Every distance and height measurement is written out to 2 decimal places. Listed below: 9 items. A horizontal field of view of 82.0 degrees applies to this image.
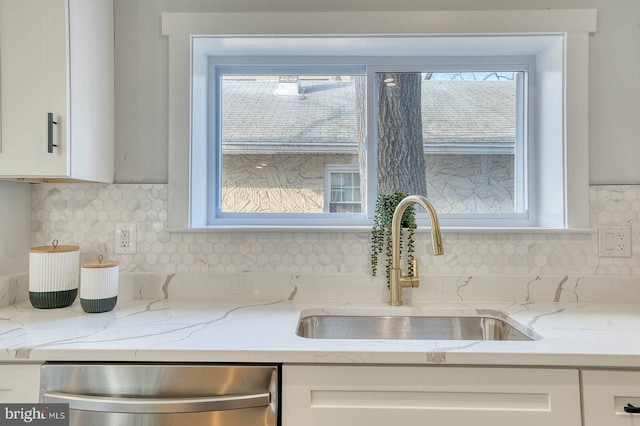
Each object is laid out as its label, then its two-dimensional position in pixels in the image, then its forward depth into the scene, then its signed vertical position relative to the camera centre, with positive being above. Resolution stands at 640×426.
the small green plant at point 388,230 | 1.41 -0.05
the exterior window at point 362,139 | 1.66 +0.36
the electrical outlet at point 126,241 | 1.46 -0.10
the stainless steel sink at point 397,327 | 1.34 -0.40
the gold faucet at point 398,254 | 1.24 -0.14
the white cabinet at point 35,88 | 1.16 +0.41
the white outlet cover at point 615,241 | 1.41 -0.09
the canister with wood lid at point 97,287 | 1.22 -0.23
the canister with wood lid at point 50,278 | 1.27 -0.21
